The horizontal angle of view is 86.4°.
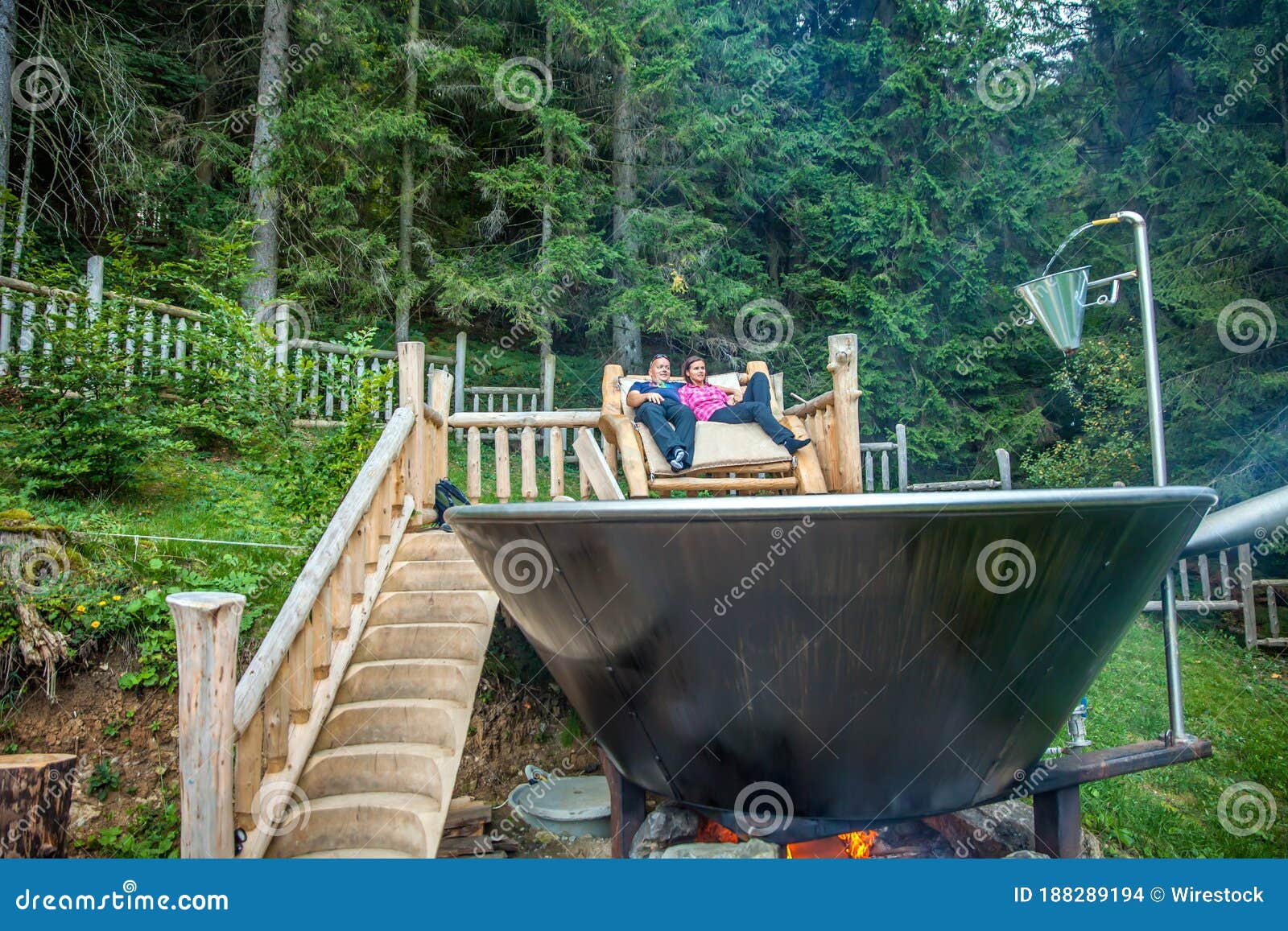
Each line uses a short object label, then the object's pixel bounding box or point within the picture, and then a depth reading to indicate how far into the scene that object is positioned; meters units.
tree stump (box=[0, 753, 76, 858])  1.87
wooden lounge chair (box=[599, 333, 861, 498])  3.43
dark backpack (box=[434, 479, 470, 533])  3.48
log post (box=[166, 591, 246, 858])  1.73
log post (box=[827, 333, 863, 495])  3.42
